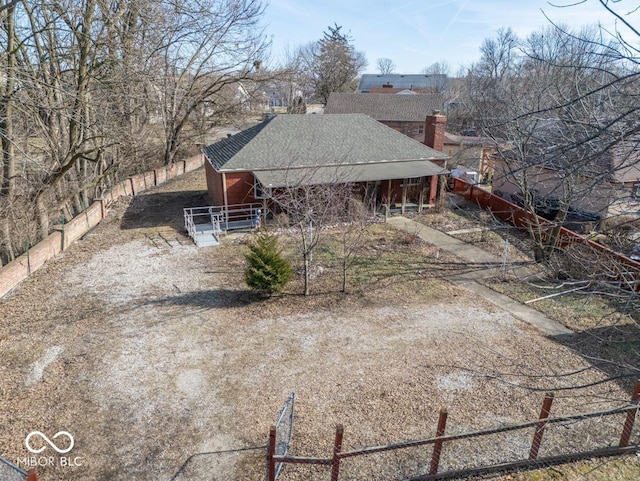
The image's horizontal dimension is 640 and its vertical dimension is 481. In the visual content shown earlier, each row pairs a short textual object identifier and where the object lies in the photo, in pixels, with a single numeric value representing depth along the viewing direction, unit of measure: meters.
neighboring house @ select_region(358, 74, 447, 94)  76.06
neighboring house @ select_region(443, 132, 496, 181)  31.09
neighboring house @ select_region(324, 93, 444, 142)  43.28
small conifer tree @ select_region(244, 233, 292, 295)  12.02
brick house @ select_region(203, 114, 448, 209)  18.88
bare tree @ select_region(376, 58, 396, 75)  121.50
